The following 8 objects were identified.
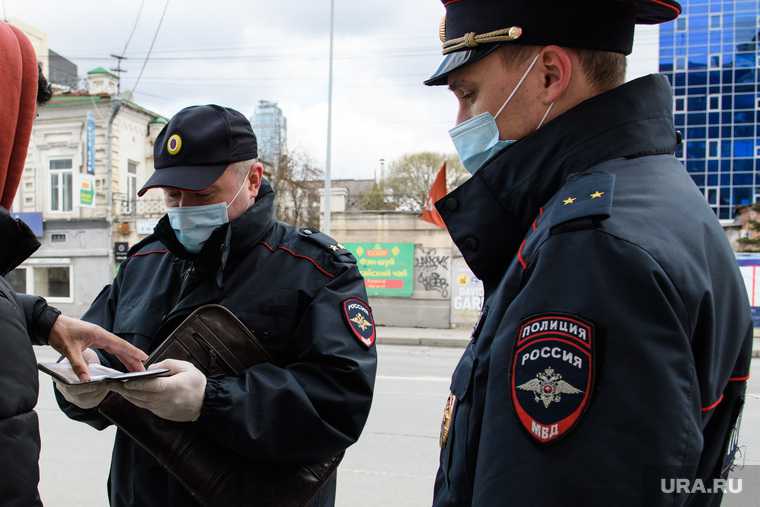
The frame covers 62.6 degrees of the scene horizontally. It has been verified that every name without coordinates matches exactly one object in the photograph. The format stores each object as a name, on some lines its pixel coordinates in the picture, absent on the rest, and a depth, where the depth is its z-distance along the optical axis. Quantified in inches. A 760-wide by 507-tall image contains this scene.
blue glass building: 2111.2
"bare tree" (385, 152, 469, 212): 1379.2
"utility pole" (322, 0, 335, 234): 598.2
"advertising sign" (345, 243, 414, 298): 612.7
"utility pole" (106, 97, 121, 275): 757.9
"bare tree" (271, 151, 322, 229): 817.5
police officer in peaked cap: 32.5
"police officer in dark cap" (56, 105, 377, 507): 68.7
